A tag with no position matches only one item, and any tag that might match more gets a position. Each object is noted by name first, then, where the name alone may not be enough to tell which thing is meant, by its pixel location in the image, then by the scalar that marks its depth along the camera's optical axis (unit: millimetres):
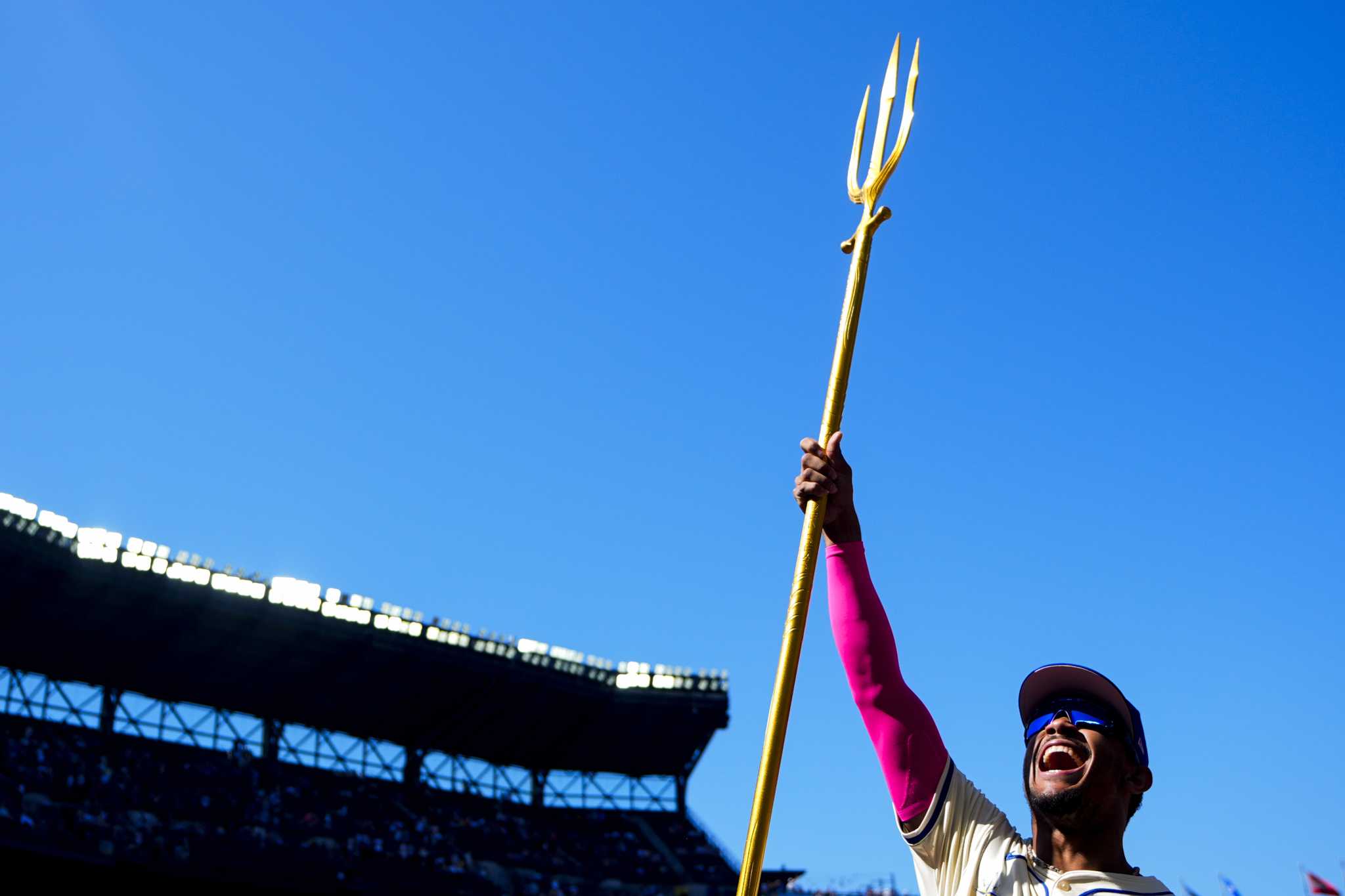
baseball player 3365
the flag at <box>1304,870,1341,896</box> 14406
